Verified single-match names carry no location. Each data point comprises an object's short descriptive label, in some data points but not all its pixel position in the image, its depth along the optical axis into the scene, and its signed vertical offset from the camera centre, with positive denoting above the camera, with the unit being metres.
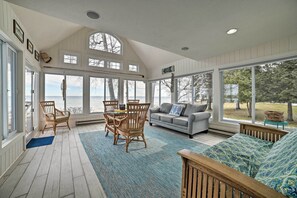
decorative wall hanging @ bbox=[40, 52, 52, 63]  4.29 +1.35
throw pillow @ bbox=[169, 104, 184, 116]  4.36 -0.41
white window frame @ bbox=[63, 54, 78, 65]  4.90 +1.49
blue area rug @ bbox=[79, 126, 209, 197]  1.59 -1.10
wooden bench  0.72 -0.55
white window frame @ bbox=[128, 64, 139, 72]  6.26 +1.48
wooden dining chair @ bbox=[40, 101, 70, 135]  3.79 -0.57
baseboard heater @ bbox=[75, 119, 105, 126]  4.86 -0.94
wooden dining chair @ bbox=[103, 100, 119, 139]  3.37 -0.55
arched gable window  5.42 +2.40
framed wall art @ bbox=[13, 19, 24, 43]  2.20 +1.20
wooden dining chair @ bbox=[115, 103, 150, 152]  2.60 -0.51
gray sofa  3.47 -0.67
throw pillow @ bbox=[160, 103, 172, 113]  4.97 -0.37
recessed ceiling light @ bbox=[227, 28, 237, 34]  2.48 +1.31
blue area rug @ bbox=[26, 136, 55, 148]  2.95 -1.06
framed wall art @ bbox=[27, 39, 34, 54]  3.02 +1.25
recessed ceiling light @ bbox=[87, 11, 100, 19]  2.05 +1.35
